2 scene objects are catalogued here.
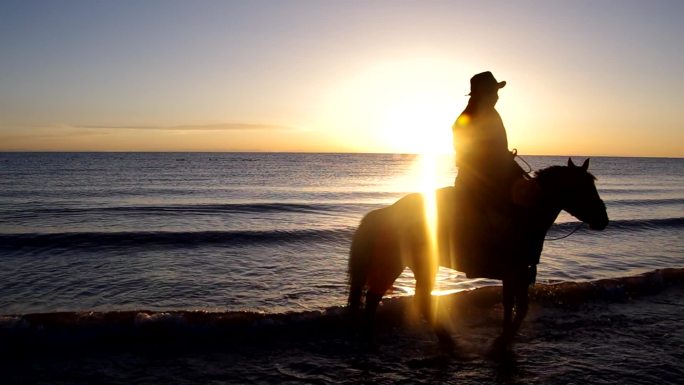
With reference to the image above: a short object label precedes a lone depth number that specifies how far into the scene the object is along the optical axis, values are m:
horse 5.86
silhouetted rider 5.62
